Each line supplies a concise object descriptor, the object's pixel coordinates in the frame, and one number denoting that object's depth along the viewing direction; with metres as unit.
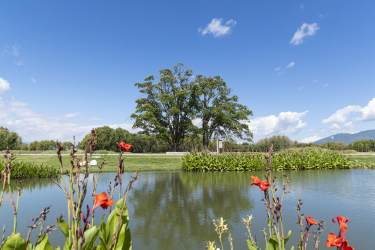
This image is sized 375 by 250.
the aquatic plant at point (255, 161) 9.62
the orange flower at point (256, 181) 1.23
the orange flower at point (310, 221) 1.15
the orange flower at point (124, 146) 1.38
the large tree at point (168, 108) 25.42
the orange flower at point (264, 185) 1.14
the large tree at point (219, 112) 26.75
